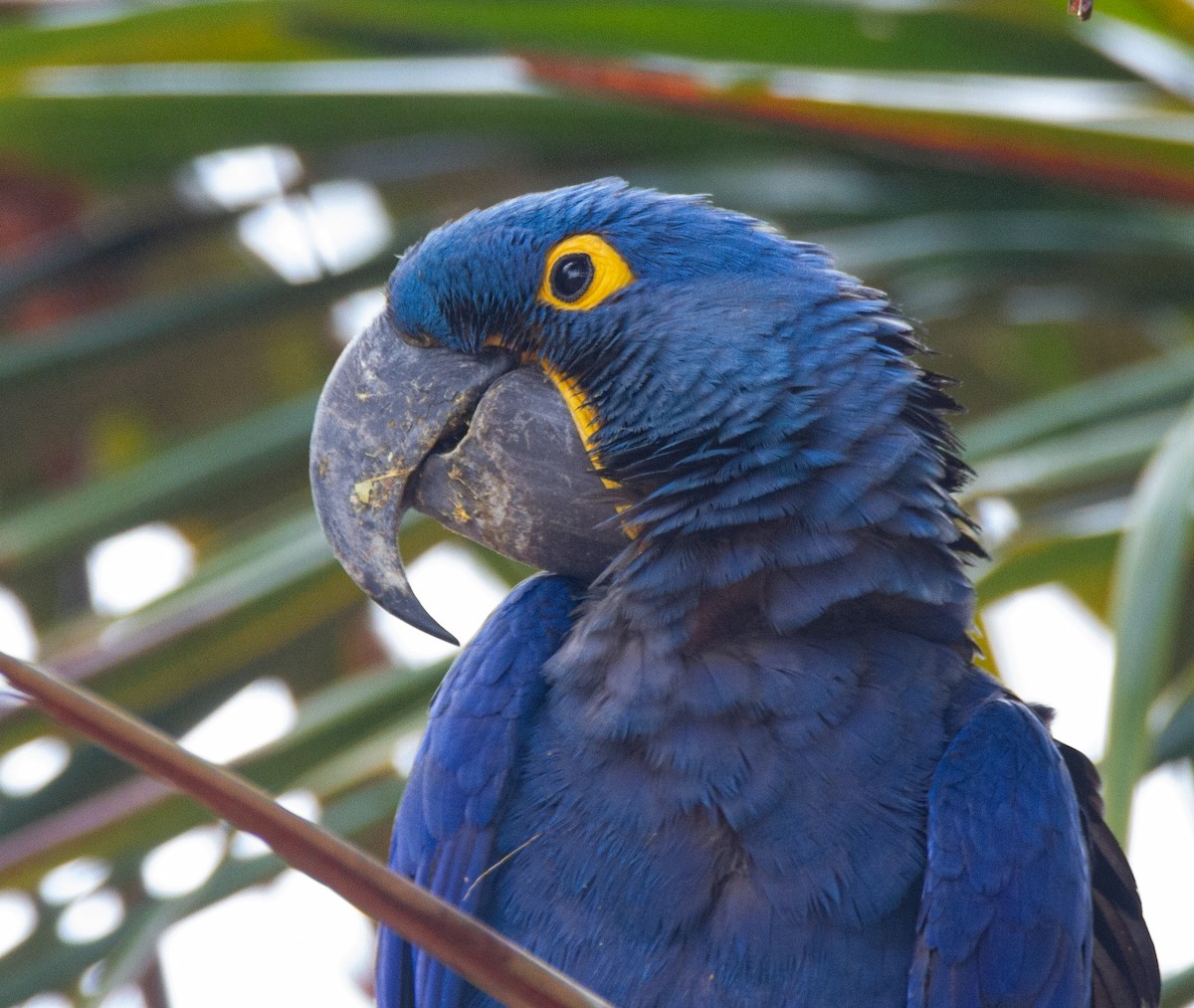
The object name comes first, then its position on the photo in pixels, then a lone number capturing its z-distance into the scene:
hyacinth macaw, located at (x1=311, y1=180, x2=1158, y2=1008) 4.39
